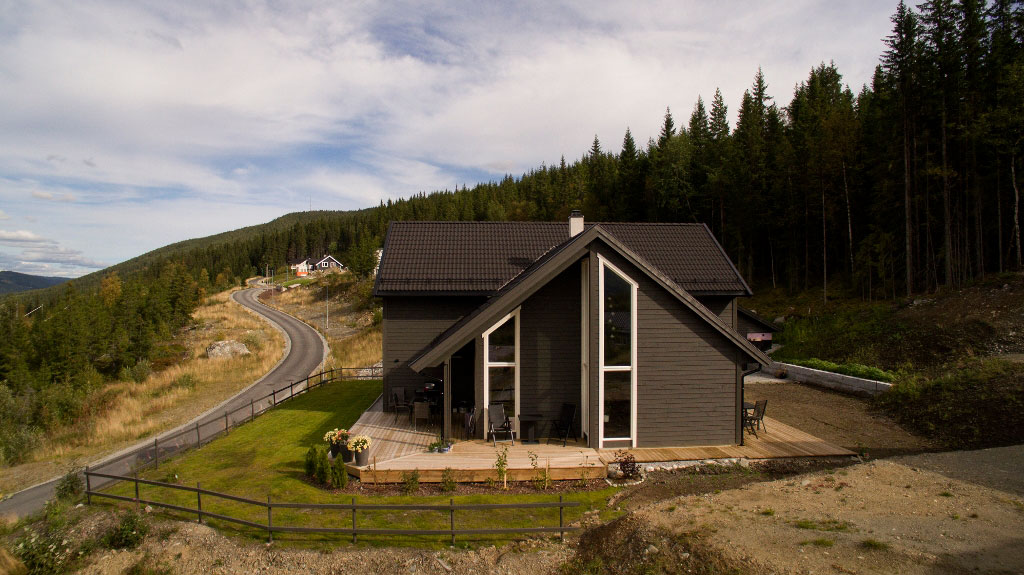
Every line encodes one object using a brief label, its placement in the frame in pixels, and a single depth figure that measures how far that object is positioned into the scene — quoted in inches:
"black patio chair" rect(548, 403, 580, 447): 446.0
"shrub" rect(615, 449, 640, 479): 383.6
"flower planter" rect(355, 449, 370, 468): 394.9
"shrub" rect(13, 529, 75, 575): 313.9
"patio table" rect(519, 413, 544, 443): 445.7
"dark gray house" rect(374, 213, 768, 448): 425.4
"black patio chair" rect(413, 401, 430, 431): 483.2
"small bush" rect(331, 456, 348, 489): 372.8
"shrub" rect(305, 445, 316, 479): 395.8
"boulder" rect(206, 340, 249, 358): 1429.9
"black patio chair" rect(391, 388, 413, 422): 548.7
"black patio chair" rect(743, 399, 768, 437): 473.1
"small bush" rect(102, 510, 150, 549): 324.8
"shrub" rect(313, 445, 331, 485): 380.8
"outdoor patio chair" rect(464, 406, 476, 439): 459.2
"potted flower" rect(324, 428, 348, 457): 410.3
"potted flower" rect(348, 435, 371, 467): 394.6
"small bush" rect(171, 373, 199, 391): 1094.7
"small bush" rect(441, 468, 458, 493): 366.6
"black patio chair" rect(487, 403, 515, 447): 445.1
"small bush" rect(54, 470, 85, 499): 401.7
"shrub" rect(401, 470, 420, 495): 366.3
